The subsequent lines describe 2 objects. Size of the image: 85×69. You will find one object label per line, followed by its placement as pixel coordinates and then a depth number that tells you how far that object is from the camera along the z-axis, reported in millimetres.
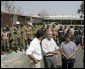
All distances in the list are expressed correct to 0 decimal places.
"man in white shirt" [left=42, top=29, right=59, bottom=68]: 2728
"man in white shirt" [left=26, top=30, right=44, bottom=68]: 2506
